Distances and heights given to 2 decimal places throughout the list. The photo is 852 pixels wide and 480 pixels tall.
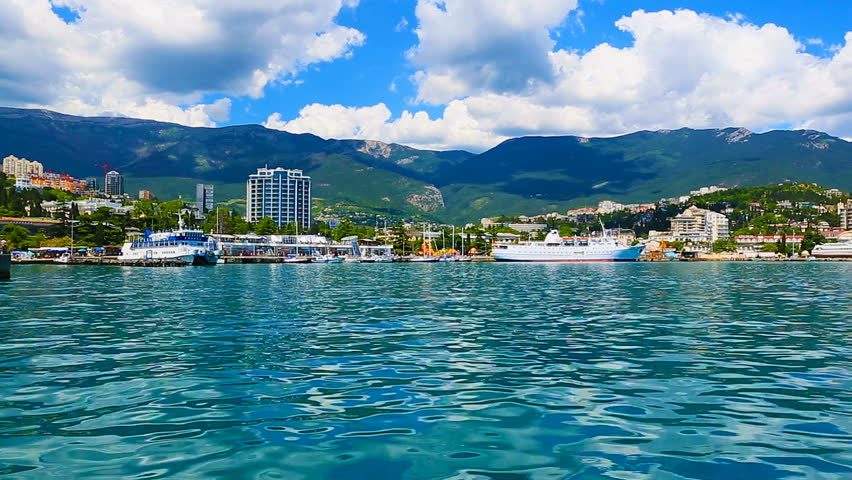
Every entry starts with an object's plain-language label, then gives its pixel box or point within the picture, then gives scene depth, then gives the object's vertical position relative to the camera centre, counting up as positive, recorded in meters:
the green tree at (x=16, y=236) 130.25 +3.09
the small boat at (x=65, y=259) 102.79 -1.49
